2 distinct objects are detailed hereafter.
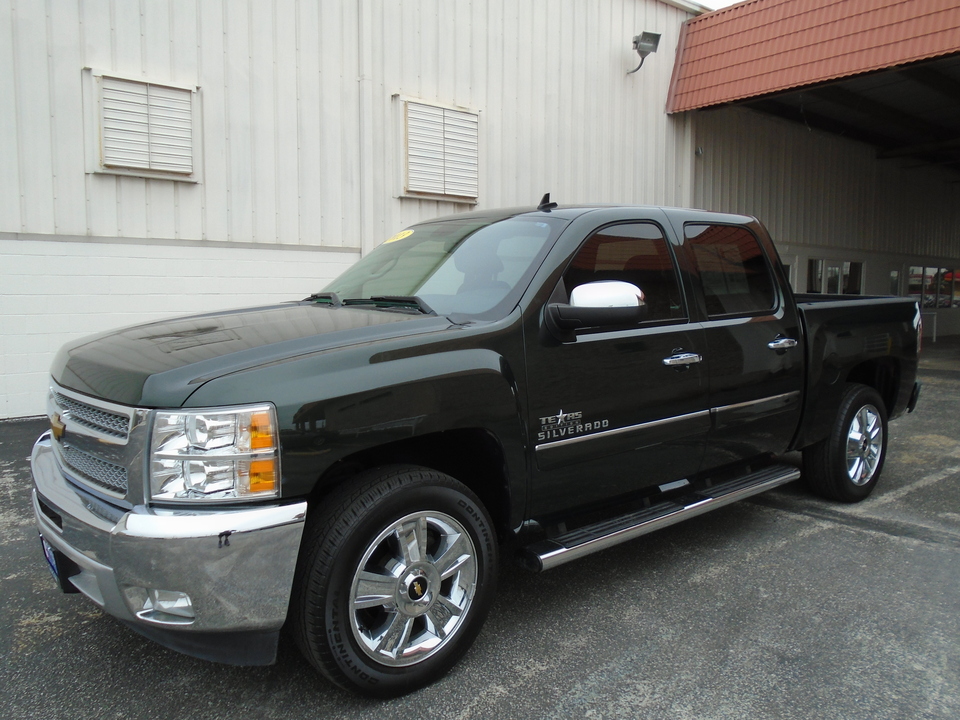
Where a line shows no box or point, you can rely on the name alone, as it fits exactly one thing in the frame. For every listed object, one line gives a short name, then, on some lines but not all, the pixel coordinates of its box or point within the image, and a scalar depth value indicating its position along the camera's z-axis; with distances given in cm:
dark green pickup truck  219
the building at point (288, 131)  722
